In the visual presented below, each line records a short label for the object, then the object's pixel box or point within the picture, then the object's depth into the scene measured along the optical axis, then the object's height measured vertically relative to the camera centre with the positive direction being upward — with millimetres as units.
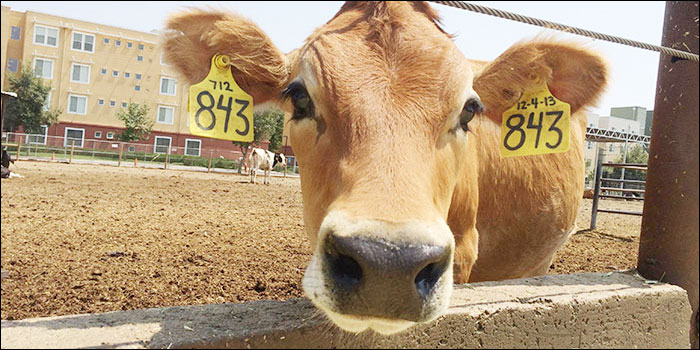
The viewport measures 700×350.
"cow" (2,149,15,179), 10888 -822
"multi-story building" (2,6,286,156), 38438 +5553
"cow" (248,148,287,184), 18423 -103
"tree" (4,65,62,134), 31609 +1944
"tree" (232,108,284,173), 20181 +1260
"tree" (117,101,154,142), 37156 +1673
